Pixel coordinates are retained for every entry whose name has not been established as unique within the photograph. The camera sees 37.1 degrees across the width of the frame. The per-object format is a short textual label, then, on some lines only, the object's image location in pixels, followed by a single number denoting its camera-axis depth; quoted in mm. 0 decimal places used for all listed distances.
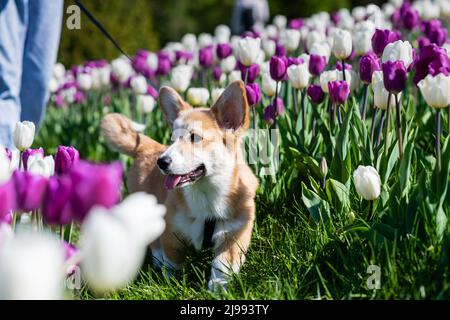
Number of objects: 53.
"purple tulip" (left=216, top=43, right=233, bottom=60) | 5238
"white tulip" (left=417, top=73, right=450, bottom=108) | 2467
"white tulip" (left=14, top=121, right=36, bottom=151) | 2772
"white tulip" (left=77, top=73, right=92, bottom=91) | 6008
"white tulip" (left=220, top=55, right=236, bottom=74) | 5188
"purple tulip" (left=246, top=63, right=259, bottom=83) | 4043
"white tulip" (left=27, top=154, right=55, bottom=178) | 2221
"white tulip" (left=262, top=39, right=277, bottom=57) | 5598
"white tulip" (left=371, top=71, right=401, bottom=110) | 3117
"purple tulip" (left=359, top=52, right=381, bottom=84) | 3311
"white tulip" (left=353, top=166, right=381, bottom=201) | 2662
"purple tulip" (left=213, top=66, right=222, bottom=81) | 5145
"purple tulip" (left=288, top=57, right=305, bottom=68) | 3922
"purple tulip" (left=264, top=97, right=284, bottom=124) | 3848
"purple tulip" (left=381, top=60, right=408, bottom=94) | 2795
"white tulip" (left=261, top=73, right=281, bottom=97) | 4152
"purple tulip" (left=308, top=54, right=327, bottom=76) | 4051
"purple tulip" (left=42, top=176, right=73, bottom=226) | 1516
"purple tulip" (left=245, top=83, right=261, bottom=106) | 3635
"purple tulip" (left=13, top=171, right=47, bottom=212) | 1630
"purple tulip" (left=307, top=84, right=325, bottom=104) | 3736
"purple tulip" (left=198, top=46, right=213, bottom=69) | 5363
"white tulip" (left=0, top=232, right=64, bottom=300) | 1264
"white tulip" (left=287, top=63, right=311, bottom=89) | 3750
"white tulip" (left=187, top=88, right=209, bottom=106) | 4332
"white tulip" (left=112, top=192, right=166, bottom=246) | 1436
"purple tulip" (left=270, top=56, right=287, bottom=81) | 3709
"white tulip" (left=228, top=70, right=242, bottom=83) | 4539
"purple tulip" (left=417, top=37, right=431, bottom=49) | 4781
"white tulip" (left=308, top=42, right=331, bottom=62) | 4246
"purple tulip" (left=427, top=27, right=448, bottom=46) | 4633
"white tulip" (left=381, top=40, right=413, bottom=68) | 3035
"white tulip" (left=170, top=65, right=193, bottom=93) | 4605
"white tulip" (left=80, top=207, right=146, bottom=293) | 1362
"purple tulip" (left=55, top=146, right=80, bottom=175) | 2453
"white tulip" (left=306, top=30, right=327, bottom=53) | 5098
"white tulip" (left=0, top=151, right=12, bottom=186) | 1886
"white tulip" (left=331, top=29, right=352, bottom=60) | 3746
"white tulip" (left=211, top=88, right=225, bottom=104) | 4246
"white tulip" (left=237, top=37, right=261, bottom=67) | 4023
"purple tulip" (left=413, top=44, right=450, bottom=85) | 2590
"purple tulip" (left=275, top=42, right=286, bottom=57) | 5062
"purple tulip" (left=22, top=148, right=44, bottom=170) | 2524
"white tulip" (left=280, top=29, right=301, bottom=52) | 5066
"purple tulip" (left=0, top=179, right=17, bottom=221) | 1521
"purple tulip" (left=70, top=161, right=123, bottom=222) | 1448
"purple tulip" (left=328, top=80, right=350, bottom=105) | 3393
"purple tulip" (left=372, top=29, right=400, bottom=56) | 3475
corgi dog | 3059
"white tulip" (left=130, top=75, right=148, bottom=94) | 5266
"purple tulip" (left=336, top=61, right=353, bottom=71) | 3921
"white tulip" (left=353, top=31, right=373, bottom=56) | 3986
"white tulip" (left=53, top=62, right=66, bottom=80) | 6715
